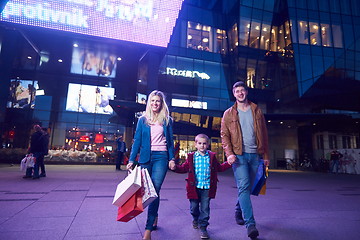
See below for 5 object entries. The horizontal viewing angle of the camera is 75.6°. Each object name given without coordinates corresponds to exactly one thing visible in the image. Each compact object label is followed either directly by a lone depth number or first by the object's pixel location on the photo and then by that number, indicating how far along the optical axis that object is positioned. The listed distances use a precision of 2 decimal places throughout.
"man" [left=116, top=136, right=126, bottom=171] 13.31
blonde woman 2.84
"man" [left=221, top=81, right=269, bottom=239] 3.06
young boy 3.00
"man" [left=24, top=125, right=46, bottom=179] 8.45
